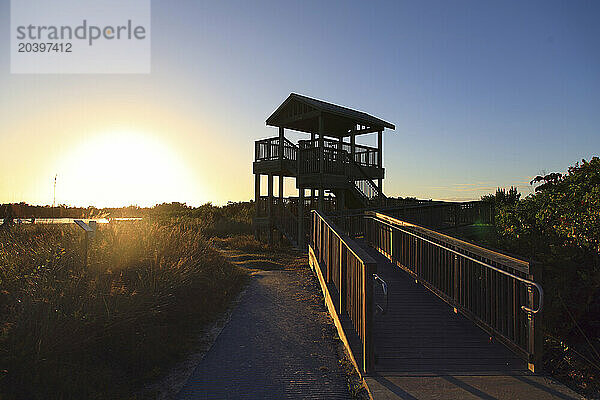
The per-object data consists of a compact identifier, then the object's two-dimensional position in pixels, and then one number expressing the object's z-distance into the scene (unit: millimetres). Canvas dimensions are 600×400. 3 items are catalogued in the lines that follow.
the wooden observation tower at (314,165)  17312
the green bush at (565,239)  4961
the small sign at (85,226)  7689
